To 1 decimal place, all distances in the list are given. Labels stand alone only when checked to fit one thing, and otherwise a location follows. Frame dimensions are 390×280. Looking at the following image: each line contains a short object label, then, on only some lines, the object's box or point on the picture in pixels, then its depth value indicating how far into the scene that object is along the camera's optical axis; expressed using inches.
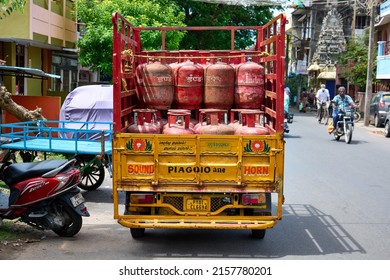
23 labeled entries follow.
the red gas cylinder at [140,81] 314.3
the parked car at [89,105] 609.3
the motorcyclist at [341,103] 783.7
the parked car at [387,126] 918.4
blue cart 372.2
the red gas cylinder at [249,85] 306.2
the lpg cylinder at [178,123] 278.5
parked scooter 284.8
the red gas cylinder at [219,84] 310.2
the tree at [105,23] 941.2
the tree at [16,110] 546.9
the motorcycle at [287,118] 848.5
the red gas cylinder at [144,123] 280.1
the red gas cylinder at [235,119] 293.3
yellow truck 264.7
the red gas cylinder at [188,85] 311.9
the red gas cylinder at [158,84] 309.3
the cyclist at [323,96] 1197.7
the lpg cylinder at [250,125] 275.3
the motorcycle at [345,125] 769.6
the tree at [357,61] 1481.3
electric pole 1162.6
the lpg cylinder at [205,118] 283.1
